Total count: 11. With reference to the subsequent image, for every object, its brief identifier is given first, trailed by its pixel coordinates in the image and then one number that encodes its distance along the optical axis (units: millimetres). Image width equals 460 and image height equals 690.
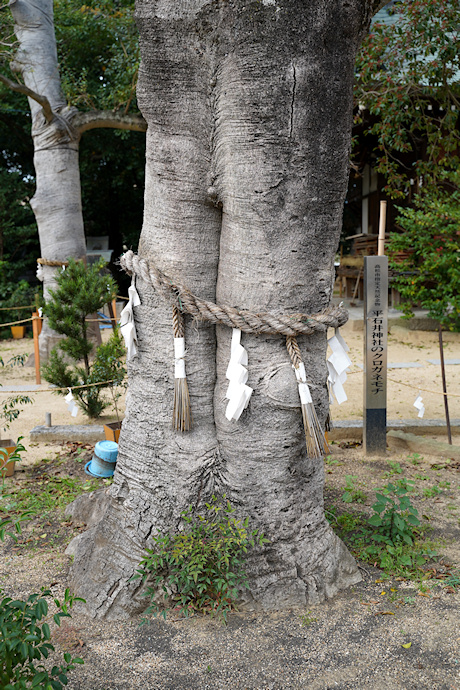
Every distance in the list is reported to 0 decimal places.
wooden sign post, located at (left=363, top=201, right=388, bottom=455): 4344
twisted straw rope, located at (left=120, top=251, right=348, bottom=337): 2361
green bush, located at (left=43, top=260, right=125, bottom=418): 4984
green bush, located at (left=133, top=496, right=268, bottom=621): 2303
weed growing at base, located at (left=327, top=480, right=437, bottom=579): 2666
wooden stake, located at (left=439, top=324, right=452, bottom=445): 4496
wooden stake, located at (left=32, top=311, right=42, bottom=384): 6816
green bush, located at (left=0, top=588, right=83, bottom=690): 1446
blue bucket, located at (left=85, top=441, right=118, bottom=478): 3721
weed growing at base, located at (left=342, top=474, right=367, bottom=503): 3137
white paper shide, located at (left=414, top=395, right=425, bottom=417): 4484
